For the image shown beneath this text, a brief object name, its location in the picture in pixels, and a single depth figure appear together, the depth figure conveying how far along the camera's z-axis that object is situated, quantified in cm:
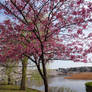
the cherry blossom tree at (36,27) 360
